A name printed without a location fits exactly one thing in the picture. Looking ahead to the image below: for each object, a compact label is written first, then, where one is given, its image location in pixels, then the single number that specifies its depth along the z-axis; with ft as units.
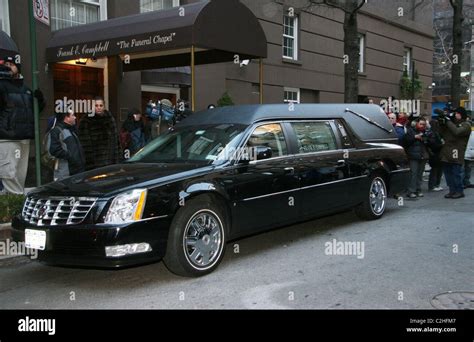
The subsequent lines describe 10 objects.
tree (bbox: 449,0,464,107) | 55.47
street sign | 24.32
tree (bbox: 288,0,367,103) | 41.50
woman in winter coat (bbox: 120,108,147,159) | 33.76
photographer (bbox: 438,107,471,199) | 33.75
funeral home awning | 30.53
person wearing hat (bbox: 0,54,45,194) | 24.70
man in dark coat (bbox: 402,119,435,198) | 33.99
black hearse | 15.96
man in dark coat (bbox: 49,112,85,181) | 24.42
